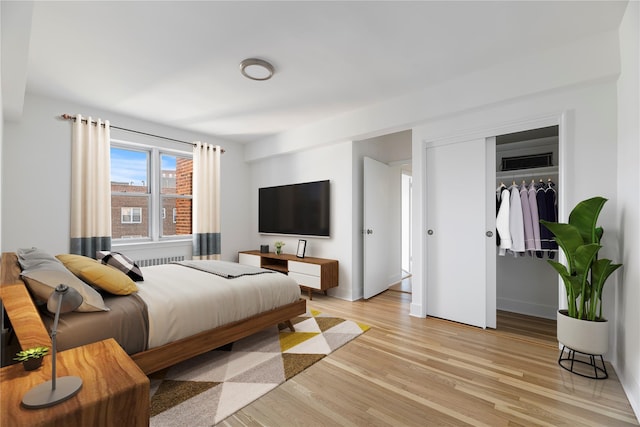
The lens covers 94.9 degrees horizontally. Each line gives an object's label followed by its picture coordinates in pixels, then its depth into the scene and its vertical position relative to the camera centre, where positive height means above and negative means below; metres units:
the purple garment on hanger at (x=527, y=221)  3.07 -0.06
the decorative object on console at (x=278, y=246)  4.82 -0.54
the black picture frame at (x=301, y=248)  4.54 -0.53
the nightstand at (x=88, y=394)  0.78 -0.53
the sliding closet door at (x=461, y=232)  3.07 -0.19
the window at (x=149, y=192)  4.16 +0.32
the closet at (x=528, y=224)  3.05 -0.11
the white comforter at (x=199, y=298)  2.03 -0.67
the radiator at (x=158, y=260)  4.22 -0.70
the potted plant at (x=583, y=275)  2.09 -0.45
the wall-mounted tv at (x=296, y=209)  4.38 +0.08
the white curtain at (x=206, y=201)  4.69 +0.20
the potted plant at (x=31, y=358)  0.95 -0.47
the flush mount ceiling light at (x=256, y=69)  2.63 +1.35
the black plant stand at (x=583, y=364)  2.14 -1.17
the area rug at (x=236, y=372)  1.76 -1.18
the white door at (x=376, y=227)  4.21 -0.20
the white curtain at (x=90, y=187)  3.58 +0.33
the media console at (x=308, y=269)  4.02 -0.81
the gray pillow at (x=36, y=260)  1.88 -0.34
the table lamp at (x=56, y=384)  0.81 -0.52
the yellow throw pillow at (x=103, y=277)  2.06 -0.45
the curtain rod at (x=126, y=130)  3.53 +1.15
